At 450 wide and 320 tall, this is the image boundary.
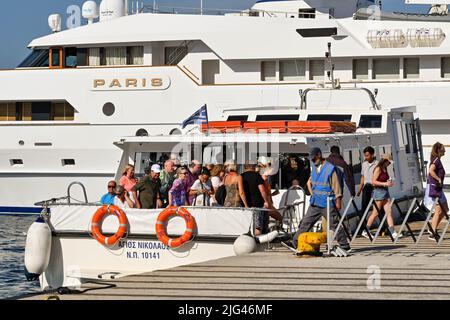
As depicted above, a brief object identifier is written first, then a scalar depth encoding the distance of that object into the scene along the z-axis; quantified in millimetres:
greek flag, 21456
